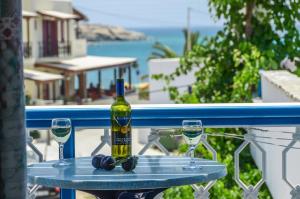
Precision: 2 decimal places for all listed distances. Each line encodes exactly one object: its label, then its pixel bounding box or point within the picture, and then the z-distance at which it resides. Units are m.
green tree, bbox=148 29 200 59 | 35.62
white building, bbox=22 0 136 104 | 33.56
